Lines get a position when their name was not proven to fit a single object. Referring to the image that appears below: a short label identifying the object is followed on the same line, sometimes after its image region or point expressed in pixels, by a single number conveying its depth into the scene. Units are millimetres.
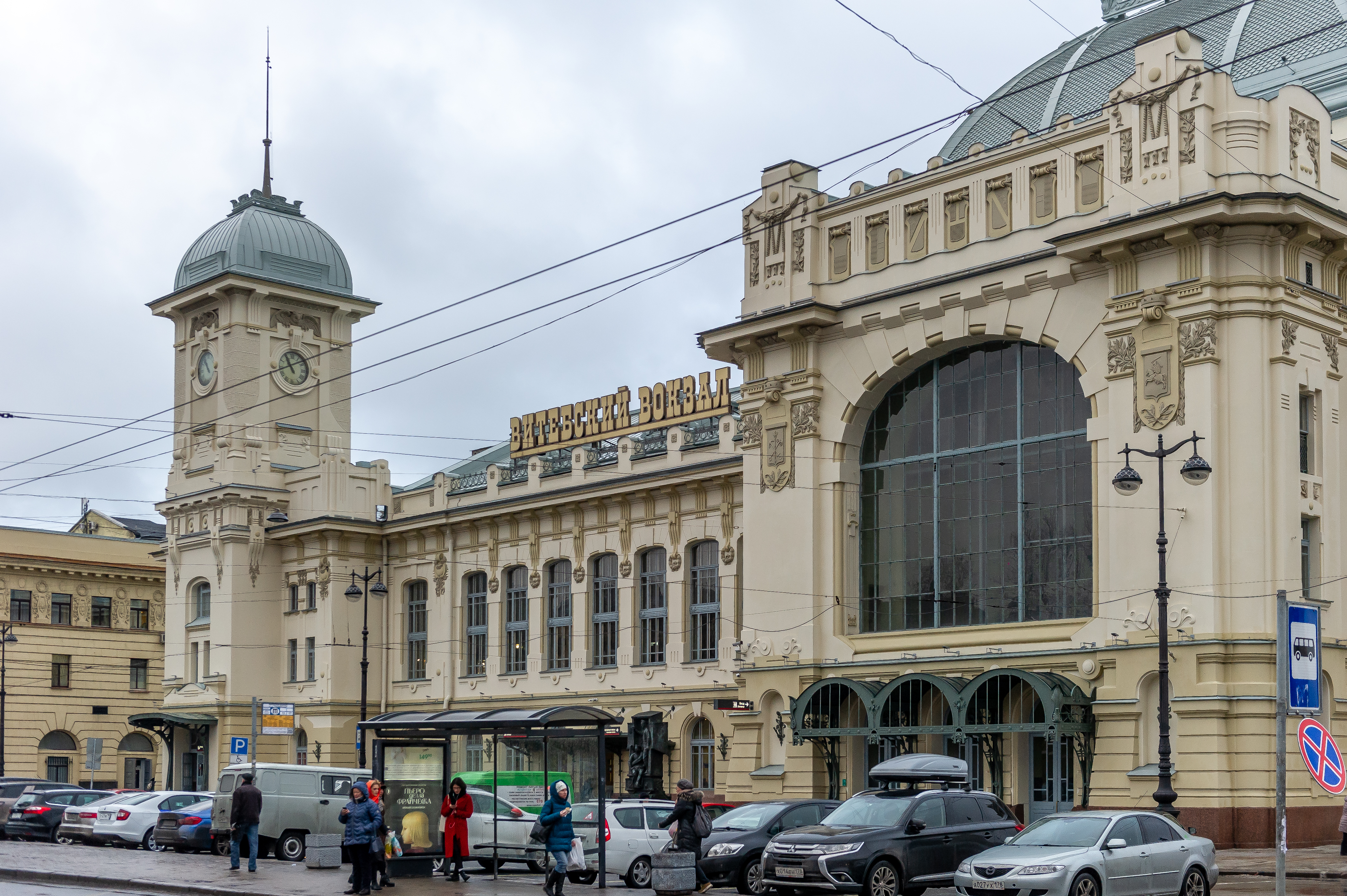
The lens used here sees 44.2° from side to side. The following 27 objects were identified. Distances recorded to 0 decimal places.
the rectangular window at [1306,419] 35562
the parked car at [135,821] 39094
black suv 23750
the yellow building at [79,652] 73438
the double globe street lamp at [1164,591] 29984
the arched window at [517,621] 57906
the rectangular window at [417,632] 62094
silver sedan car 21469
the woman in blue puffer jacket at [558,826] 24609
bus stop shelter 27844
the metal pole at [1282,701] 15250
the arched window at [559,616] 56312
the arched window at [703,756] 50281
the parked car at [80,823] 39781
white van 36031
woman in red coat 27609
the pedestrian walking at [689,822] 25078
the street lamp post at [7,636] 68312
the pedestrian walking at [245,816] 30516
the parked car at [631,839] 29000
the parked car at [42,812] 41844
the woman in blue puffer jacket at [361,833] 25281
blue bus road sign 15664
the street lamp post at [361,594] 46406
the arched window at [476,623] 59594
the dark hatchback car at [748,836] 26719
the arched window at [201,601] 66375
